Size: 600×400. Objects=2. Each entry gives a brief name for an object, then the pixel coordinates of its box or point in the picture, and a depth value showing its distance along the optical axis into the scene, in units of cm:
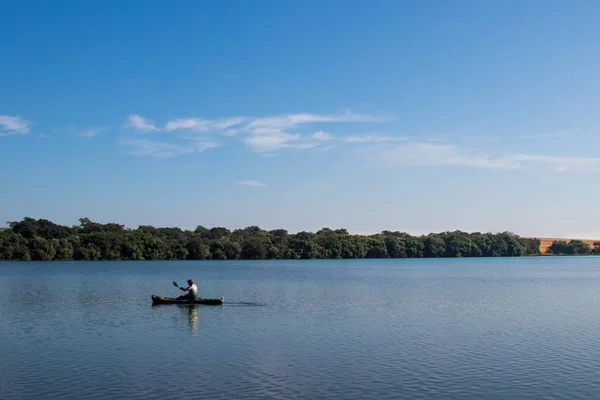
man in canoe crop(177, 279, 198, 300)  4128
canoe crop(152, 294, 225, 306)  4106
